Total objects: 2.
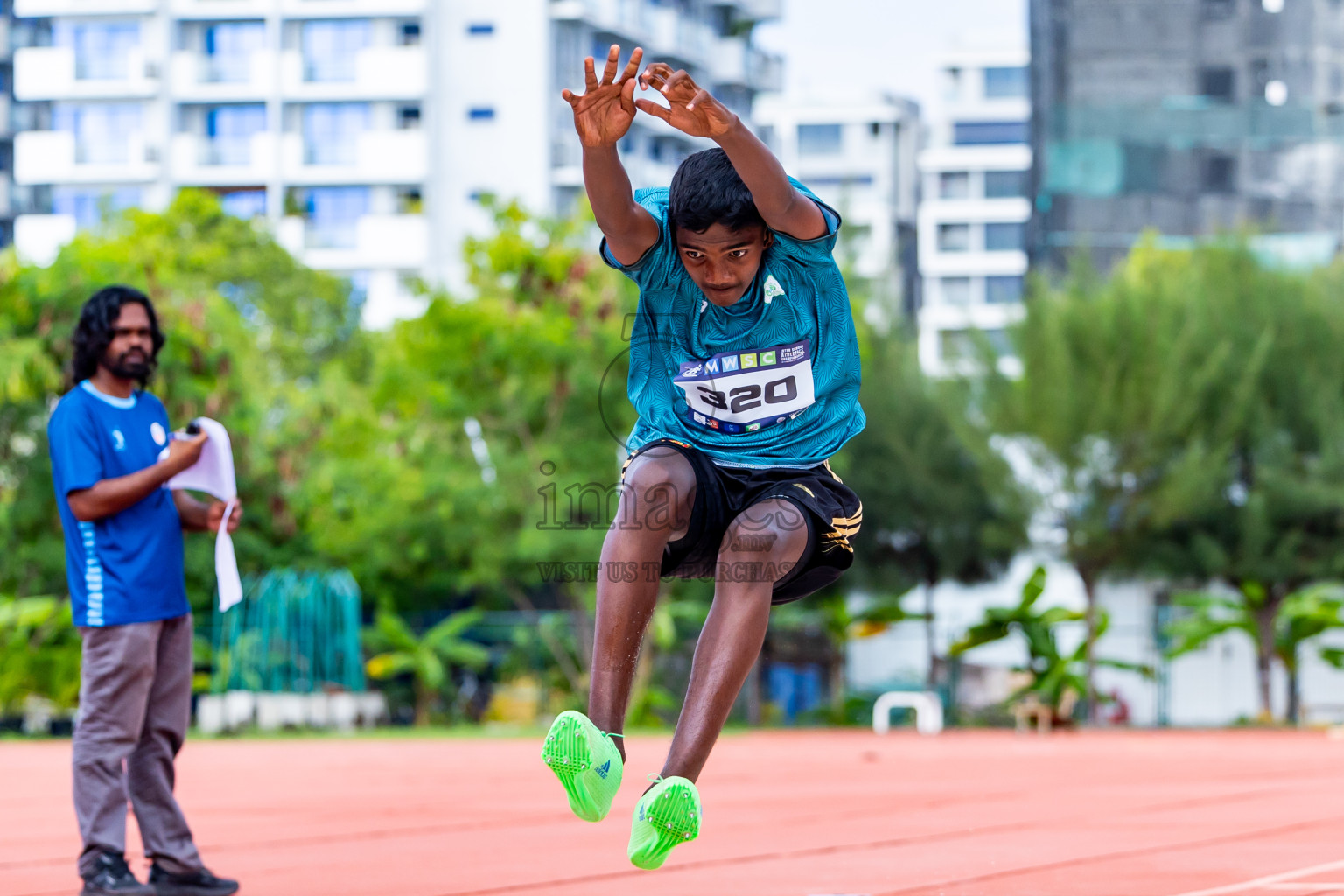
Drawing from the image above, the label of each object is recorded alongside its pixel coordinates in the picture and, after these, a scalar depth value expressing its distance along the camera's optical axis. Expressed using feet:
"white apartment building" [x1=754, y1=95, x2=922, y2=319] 253.03
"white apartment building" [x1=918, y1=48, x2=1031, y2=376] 271.69
